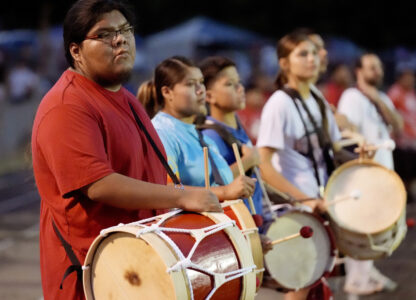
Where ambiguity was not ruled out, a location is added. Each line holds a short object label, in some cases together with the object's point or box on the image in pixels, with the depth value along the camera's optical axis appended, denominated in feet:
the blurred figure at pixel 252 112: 61.79
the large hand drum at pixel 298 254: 25.92
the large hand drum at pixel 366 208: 28.82
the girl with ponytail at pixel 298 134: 29.63
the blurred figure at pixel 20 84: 118.88
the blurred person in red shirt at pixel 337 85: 57.40
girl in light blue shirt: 23.73
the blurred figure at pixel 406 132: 65.37
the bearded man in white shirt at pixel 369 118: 40.17
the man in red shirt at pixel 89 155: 16.36
